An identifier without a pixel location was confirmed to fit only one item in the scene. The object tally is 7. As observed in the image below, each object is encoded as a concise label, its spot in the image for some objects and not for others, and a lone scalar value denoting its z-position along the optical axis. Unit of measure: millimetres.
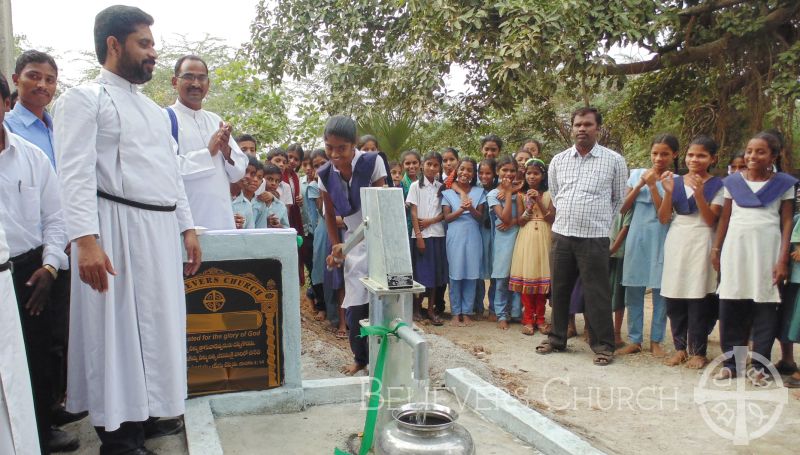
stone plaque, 3576
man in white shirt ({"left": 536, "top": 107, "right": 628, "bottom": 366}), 5215
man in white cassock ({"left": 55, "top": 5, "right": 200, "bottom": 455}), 2811
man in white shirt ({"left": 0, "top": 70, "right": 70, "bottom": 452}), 2850
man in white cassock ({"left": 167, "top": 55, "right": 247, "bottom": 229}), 3889
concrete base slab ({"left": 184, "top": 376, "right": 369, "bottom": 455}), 3193
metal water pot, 1923
